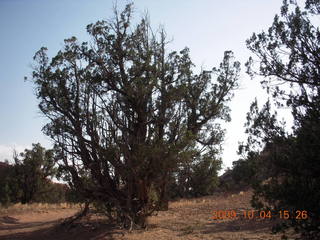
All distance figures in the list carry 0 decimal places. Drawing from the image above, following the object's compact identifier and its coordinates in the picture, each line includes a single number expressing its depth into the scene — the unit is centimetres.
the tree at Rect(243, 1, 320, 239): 516
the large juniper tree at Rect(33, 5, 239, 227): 1033
